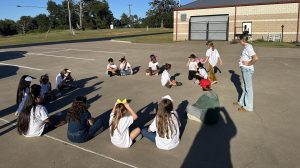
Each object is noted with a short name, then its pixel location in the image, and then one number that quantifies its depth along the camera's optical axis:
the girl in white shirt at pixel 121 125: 4.50
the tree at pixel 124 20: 87.82
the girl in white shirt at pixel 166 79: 8.49
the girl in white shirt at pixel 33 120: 4.97
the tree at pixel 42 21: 74.39
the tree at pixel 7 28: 67.69
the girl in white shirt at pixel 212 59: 9.03
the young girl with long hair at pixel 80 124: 4.69
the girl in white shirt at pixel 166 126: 4.41
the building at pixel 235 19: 22.59
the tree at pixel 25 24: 73.83
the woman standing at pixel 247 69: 5.82
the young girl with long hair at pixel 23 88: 6.18
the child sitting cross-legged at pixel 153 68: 10.47
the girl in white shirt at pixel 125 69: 10.60
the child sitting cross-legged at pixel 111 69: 10.50
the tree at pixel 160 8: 68.62
